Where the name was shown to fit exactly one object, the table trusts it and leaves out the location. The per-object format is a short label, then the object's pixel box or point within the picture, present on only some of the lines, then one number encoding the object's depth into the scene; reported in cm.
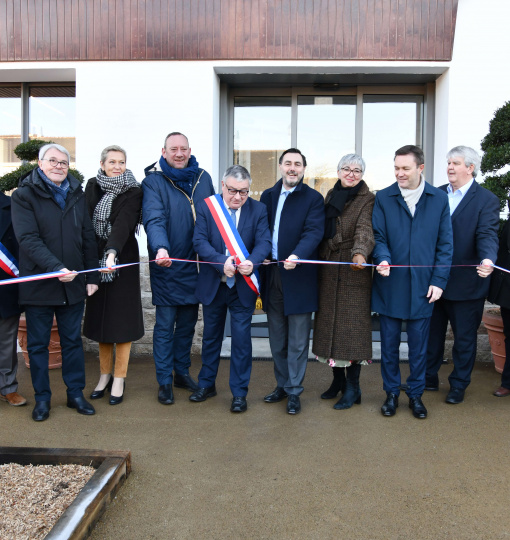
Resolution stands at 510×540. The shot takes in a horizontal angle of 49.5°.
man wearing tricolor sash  417
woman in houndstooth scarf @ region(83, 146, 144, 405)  435
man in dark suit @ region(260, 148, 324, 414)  419
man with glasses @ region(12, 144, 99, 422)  392
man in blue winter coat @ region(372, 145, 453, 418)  408
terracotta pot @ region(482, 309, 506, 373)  530
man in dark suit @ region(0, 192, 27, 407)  426
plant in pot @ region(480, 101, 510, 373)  480
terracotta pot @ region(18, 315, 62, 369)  548
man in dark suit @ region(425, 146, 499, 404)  435
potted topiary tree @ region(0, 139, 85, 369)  520
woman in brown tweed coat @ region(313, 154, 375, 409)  418
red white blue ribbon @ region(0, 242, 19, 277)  422
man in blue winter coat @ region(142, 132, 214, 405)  442
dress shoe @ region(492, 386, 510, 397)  472
